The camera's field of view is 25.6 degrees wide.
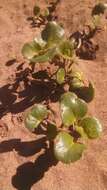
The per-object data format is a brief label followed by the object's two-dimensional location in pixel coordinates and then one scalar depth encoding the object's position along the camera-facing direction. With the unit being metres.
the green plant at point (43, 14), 0.54
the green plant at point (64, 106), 0.36
